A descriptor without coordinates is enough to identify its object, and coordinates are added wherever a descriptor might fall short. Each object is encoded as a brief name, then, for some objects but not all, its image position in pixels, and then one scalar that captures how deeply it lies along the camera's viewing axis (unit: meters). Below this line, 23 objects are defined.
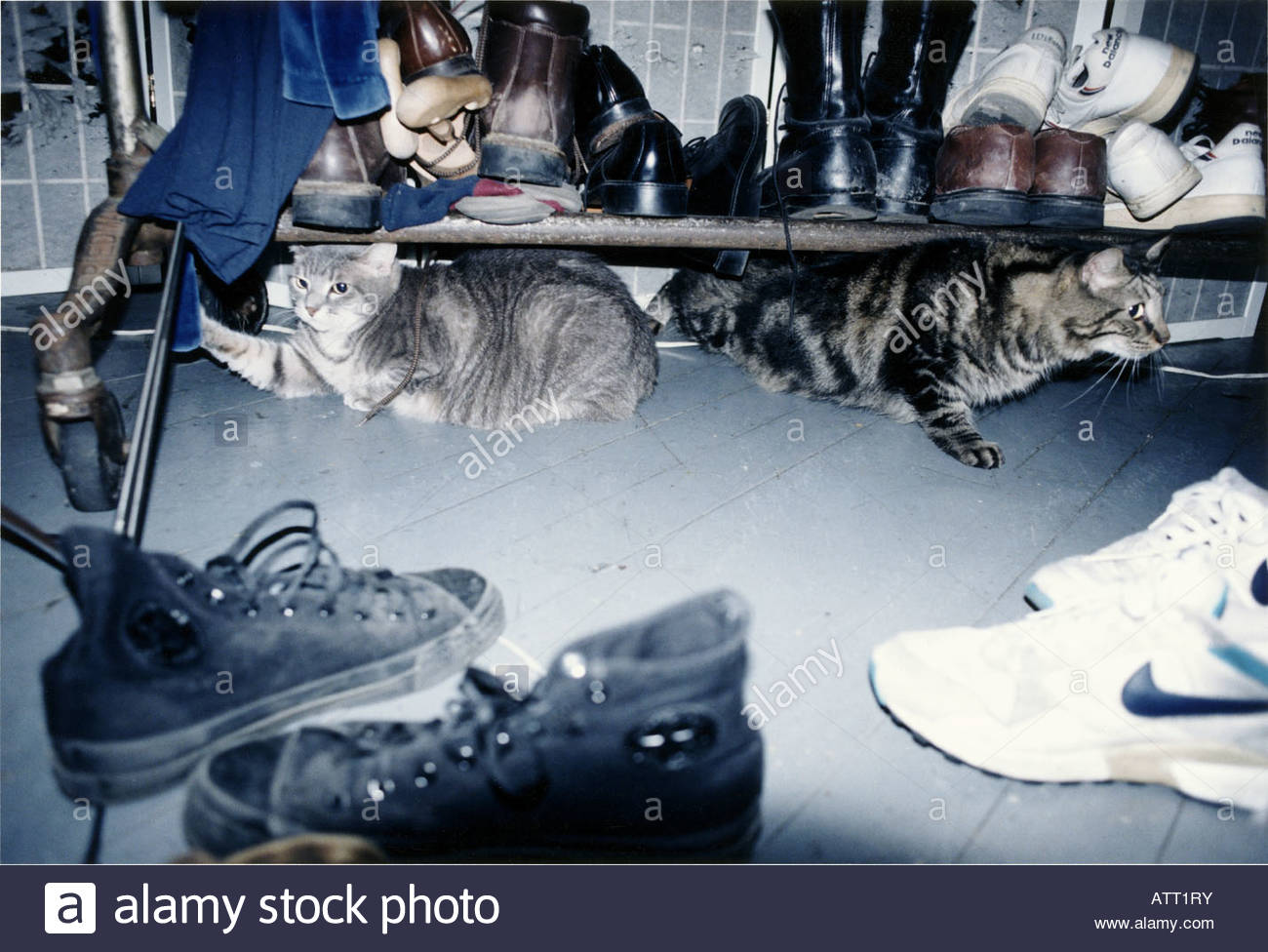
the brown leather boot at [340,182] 1.23
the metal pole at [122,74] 1.10
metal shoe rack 1.03
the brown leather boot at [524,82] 1.35
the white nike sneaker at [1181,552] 0.92
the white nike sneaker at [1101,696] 0.79
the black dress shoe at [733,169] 1.61
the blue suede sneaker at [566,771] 0.68
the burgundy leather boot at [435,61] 1.20
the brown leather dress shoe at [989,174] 1.51
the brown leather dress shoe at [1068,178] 1.54
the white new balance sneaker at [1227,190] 1.60
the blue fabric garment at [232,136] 1.13
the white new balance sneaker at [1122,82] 1.62
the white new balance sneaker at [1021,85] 1.60
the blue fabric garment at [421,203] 1.33
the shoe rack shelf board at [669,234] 1.37
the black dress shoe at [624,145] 1.47
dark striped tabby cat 1.62
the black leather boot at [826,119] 1.50
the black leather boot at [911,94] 1.59
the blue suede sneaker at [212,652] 0.71
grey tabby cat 1.67
